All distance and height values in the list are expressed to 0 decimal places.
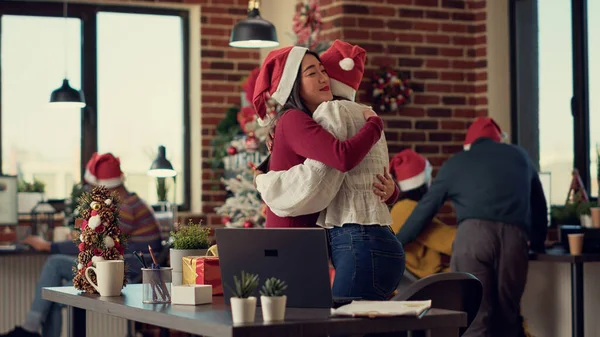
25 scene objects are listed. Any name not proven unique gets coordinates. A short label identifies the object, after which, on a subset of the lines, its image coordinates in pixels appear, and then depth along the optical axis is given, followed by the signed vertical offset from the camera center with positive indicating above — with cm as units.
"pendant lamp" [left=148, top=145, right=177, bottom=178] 674 +12
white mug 296 -27
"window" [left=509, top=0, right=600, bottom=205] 618 +60
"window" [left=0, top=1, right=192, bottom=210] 739 +73
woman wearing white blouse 295 -6
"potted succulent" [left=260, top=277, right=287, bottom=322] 219 -26
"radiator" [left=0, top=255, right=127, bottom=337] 680 -68
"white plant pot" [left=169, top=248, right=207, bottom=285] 293 -21
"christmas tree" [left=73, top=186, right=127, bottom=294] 309 -15
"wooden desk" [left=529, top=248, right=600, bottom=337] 507 -53
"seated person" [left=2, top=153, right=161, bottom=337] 613 -37
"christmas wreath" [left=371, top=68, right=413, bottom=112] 620 +58
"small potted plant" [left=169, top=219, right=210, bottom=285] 294 -18
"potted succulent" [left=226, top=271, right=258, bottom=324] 215 -26
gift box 277 -24
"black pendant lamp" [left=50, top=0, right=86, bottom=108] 672 +60
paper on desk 225 -29
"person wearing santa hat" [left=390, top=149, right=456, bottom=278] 543 -22
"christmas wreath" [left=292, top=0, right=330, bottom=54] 633 +101
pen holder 269 -28
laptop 241 -18
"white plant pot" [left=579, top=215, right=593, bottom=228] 541 -22
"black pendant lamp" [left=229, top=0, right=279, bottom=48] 595 +91
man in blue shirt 512 -21
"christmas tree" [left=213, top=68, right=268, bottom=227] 647 +11
